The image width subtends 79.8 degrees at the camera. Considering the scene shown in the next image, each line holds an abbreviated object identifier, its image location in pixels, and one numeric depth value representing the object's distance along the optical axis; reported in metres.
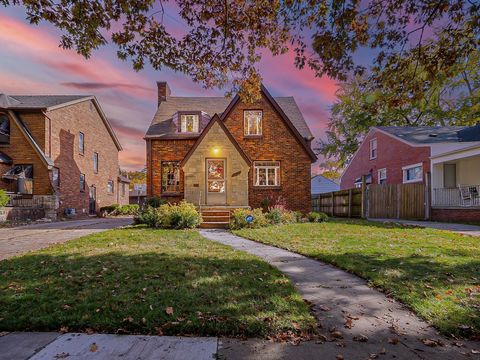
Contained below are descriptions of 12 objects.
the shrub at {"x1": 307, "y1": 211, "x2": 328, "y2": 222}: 14.85
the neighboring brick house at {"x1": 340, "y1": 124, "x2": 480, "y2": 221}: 16.03
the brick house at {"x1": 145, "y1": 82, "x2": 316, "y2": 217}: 15.49
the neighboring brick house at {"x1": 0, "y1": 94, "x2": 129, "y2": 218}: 18.17
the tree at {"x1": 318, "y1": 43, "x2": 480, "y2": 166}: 5.31
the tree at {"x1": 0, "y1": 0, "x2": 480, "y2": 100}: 5.16
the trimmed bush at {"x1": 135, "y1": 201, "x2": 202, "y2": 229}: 11.52
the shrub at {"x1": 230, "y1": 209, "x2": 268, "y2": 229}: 11.87
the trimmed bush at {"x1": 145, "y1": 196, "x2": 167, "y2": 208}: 14.38
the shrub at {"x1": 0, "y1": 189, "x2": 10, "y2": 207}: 14.61
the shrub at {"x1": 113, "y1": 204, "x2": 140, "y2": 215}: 26.48
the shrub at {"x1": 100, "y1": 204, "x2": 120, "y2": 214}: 25.76
